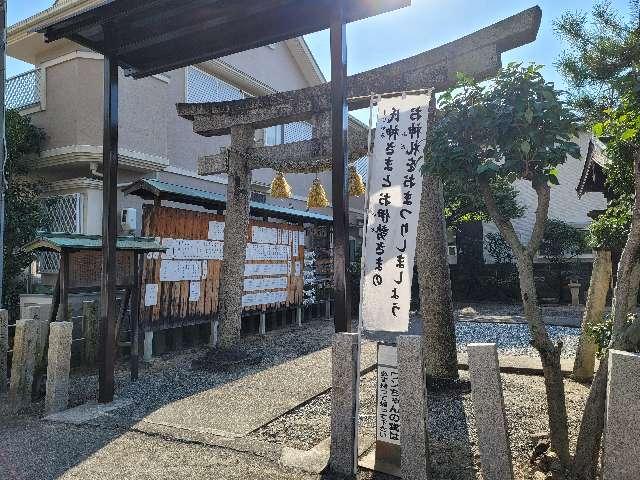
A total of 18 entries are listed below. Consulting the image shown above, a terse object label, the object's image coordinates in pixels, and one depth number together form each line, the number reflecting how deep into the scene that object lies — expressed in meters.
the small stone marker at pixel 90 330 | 7.44
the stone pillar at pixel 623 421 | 2.59
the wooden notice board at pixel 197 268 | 8.36
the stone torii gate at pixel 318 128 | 5.95
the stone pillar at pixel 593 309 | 6.07
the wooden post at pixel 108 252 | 5.64
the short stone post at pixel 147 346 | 8.19
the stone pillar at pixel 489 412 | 3.08
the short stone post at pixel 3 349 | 5.89
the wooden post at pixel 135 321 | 6.57
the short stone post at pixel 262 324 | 11.34
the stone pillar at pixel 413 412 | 3.28
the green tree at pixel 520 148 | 3.33
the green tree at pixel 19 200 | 9.47
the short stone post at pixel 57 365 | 5.28
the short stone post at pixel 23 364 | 5.56
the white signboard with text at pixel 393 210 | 3.89
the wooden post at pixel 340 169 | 4.23
